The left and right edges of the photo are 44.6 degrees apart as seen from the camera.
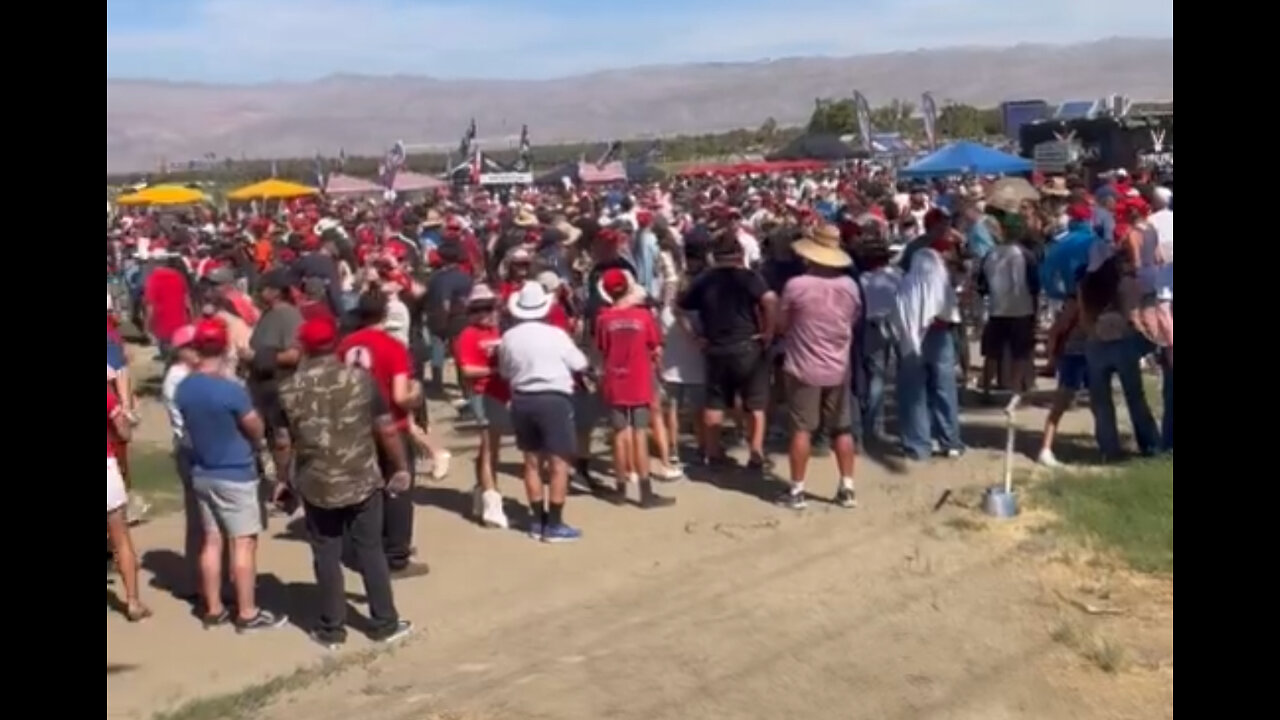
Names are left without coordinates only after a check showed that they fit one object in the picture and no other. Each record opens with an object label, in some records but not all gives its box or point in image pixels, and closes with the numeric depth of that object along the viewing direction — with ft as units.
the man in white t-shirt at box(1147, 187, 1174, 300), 32.24
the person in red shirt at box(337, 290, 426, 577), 26.71
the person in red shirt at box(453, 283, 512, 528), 30.89
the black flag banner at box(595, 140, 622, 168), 153.79
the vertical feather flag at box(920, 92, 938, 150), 115.96
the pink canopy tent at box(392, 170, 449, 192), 121.70
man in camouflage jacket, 24.18
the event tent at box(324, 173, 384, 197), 123.44
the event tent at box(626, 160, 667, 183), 162.05
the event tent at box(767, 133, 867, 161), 190.39
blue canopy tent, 82.74
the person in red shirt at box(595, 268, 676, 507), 31.83
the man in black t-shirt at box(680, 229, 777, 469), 33.55
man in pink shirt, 31.27
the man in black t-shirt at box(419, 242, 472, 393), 40.55
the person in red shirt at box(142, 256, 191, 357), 45.57
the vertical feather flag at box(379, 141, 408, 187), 115.14
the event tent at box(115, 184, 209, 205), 97.09
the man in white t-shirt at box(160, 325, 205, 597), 25.61
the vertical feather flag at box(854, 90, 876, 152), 118.62
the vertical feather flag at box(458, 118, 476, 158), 147.95
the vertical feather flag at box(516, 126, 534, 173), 155.94
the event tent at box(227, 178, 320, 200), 104.22
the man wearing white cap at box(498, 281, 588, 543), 29.43
